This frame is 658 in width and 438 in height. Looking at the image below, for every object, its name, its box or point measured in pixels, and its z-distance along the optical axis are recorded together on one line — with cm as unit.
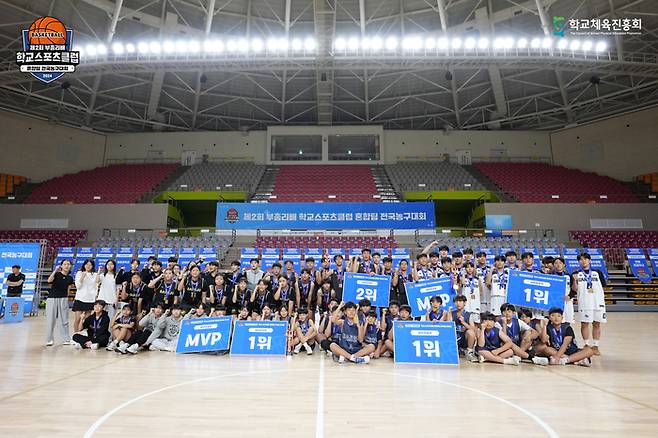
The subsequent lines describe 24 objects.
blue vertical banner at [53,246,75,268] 1769
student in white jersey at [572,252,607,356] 749
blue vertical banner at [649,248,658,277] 1652
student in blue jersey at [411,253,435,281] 837
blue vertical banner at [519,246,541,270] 1555
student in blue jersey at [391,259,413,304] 830
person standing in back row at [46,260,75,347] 807
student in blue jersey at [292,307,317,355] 757
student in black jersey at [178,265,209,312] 825
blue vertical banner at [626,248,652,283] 1641
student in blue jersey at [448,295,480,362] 708
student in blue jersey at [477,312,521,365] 666
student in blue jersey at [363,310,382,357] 704
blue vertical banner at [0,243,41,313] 1349
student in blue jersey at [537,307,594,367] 654
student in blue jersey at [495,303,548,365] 691
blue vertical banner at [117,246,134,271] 1716
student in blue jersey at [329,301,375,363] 681
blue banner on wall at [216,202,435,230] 1891
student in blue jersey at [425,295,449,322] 721
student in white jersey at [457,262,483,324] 780
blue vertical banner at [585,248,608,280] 1684
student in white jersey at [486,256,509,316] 795
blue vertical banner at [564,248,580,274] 1670
